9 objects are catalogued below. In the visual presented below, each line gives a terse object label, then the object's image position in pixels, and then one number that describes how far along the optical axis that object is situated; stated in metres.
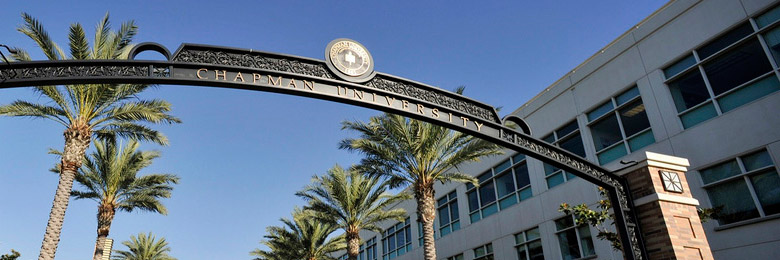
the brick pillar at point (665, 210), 6.09
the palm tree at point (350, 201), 23.84
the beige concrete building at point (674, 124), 11.92
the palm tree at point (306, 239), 30.64
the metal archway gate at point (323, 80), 4.02
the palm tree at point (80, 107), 14.44
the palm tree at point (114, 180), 21.11
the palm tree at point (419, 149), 18.16
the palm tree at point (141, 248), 39.69
